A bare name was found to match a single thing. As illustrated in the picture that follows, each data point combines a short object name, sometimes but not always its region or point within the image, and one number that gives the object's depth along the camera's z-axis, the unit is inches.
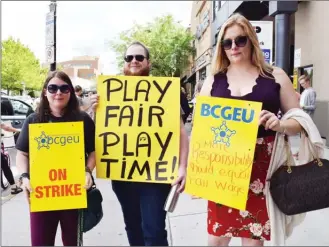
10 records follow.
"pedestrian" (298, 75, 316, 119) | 343.9
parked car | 397.1
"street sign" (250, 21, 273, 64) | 250.7
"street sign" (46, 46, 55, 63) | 348.8
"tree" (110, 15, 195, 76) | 1432.1
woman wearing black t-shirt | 101.1
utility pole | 350.6
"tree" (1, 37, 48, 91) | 1792.0
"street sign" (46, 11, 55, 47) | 347.3
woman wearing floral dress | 89.2
